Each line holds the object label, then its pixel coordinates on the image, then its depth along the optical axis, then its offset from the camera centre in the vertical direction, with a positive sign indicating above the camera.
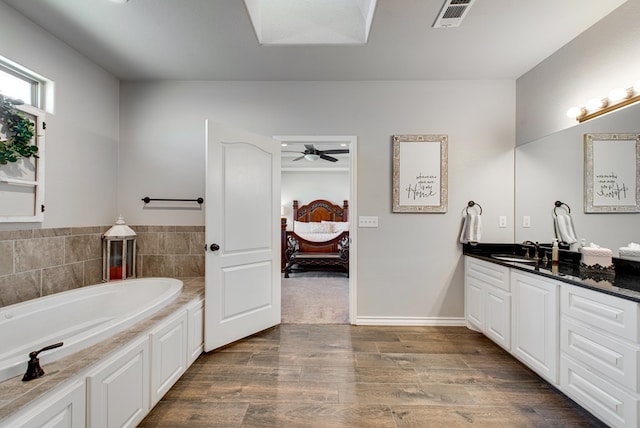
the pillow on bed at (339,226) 6.34 -0.27
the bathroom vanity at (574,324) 1.37 -0.69
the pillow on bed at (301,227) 6.51 -0.30
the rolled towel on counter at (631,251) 1.79 -0.23
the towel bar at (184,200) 2.90 +0.15
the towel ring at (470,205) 2.90 +0.11
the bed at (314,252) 5.20 -0.73
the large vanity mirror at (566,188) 1.87 +0.26
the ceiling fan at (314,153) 4.57 +1.10
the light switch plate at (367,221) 2.94 -0.07
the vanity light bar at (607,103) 1.82 +0.83
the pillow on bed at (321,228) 6.46 -0.32
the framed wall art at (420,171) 2.91 +0.48
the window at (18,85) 1.97 +0.97
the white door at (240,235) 2.37 -0.19
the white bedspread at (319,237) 5.43 -0.45
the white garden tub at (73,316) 1.31 -0.69
